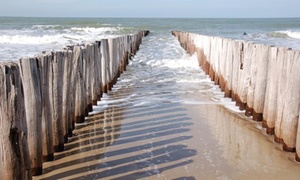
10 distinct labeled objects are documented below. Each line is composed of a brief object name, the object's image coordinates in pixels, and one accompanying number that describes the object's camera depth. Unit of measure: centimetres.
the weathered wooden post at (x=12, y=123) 313
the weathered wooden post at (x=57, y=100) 470
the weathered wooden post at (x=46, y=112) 423
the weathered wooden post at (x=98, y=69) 744
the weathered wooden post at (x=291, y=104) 465
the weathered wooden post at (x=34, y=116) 390
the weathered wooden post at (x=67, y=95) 514
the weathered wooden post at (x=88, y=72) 642
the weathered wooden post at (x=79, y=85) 584
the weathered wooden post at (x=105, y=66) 839
